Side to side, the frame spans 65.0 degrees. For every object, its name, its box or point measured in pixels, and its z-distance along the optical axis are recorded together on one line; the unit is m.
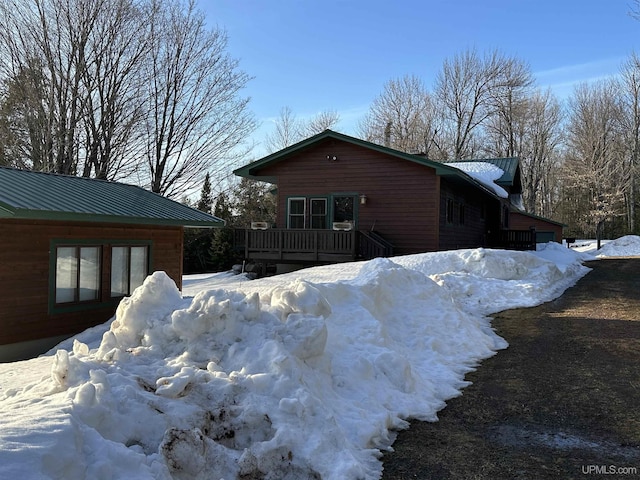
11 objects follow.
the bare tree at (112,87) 19.81
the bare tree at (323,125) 44.34
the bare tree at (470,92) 42.22
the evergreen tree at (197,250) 31.73
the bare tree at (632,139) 40.47
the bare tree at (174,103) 22.16
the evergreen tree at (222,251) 30.52
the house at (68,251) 8.07
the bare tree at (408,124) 42.25
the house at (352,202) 17.48
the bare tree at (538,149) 45.84
